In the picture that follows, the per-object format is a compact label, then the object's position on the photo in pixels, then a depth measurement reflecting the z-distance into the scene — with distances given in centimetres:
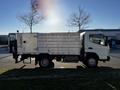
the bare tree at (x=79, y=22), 1968
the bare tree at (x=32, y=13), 1471
